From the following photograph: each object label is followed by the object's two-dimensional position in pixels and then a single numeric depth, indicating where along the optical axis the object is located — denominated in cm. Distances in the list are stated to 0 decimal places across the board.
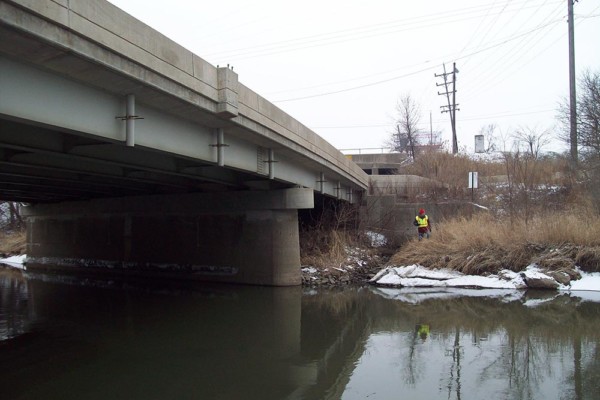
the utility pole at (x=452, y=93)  4825
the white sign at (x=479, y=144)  4681
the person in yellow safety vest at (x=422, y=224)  1995
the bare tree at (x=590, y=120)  2172
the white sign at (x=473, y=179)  2157
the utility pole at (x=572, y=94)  2266
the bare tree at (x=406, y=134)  4800
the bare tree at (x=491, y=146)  5591
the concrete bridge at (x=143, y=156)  648
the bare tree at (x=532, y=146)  3030
